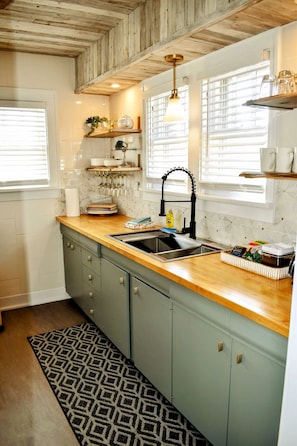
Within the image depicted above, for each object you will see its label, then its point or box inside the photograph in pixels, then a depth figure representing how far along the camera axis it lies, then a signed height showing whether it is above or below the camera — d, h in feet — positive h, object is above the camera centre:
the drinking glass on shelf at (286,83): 5.58 +1.07
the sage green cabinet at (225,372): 4.73 -3.18
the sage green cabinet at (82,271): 10.16 -3.50
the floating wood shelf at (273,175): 5.37 -0.33
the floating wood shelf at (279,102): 5.29 +0.79
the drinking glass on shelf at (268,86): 5.70 +1.05
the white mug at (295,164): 5.44 -0.15
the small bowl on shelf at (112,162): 11.83 -0.25
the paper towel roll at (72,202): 12.57 -1.60
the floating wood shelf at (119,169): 11.12 -0.43
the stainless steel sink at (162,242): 8.31 -2.13
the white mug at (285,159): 5.52 -0.08
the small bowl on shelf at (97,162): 12.43 -0.24
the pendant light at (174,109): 7.99 +0.98
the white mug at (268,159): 5.70 -0.08
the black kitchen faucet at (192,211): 8.64 -1.35
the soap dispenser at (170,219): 9.64 -1.69
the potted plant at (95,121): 12.10 +1.11
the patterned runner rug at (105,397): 6.73 -5.10
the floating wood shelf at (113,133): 10.92 +0.68
